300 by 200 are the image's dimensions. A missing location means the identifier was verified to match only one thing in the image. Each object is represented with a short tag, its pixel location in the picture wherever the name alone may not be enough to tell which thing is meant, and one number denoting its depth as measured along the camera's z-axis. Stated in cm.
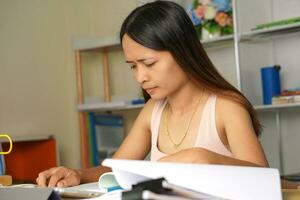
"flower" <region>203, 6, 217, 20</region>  274
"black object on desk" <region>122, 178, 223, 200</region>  59
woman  120
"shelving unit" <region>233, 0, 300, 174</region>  275
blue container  262
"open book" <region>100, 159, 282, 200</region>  69
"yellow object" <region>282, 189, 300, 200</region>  83
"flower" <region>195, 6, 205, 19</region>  279
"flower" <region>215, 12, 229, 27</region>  274
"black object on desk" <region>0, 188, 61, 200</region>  76
